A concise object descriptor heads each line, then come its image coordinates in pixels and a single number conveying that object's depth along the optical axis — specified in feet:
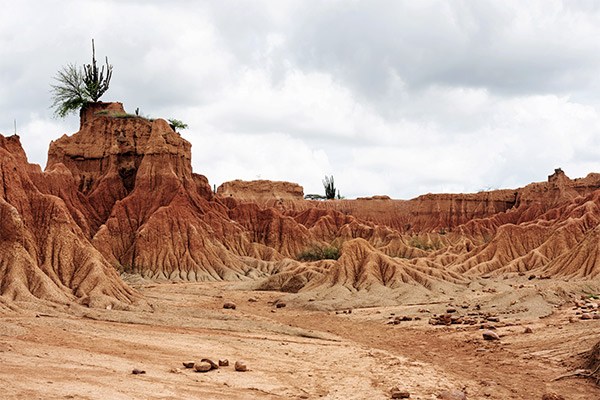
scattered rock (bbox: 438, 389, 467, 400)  43.96
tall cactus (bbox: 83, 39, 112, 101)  260.01
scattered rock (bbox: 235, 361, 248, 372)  49.93
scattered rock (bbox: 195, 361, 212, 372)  48.03
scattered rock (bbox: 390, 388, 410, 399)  44.01
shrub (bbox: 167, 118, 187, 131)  307.17
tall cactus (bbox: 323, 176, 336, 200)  548.31
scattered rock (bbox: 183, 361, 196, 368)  49.06
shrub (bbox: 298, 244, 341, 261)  246.06
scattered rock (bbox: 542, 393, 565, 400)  43.62
